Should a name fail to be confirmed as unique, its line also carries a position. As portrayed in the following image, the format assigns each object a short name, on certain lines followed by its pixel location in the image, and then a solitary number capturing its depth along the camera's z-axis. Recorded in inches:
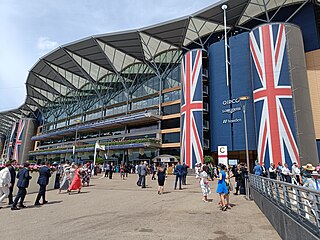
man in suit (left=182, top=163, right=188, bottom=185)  645.3
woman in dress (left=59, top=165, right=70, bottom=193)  586.2
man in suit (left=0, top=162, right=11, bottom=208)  349.6
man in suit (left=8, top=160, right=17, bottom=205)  387.2
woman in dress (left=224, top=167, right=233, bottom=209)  337.3
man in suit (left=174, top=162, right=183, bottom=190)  597.6
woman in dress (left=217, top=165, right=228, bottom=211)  328.8
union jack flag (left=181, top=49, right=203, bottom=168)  1302.9
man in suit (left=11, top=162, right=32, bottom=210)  344.5
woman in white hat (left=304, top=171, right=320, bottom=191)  215.8
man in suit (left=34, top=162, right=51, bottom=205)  381.9
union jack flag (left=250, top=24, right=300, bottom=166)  1034.1
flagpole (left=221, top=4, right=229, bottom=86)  1214.2
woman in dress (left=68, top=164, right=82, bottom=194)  524.7
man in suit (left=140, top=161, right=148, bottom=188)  620.3
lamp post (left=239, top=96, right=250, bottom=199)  466.4
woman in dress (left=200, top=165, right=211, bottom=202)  411.5
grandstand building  1101.1
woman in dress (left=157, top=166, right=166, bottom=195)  492.1
